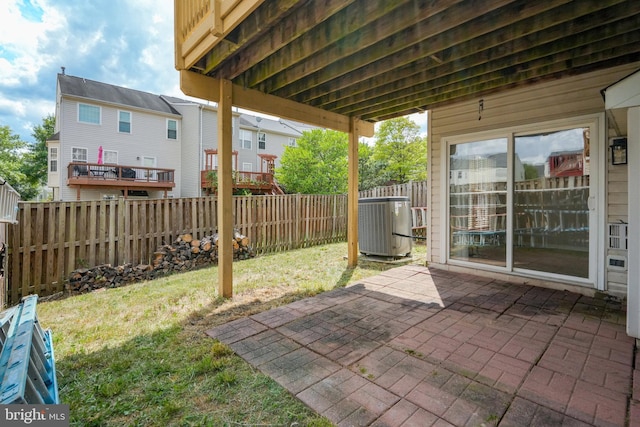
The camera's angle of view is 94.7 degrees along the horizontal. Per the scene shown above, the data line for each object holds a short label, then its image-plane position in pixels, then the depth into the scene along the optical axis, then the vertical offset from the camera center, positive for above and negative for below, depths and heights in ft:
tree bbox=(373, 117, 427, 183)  58.85 +13.47
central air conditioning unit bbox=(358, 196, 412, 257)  18.75 -0.70
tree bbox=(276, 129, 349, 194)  52.37 +9.08
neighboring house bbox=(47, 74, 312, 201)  42.93 +11.71
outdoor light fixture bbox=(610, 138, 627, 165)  10.73 +2.36
